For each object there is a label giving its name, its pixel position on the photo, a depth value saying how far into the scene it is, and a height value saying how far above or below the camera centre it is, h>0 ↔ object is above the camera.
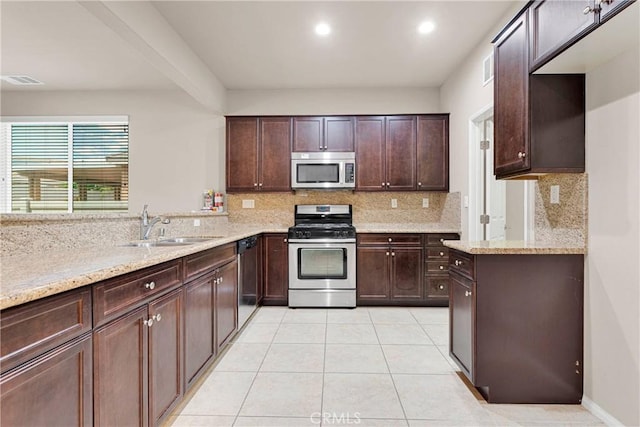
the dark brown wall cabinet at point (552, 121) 1.98 +0.55
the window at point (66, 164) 4.71 +0.69
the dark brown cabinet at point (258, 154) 4.30 +0.76
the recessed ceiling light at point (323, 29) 3.01 +1.68
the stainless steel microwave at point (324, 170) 4.23 +0.55
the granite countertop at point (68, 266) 0.95 -0.20
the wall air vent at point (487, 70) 3.04 +1.32
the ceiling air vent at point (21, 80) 4.24 +1.69
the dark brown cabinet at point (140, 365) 1.25 -0.65
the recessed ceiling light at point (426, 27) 3.00 +1.68
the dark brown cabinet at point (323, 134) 4.29 +1.01
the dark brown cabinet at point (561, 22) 1.43 +0.91
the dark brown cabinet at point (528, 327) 1.98 -0.66
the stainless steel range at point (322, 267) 4.00 -0.63
